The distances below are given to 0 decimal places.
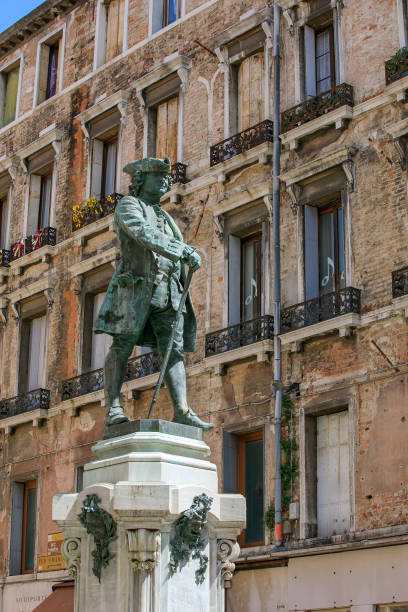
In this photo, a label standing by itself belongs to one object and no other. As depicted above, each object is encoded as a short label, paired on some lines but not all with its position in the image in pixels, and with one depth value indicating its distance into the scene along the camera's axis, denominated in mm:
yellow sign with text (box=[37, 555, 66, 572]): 22578
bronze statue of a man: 9055
